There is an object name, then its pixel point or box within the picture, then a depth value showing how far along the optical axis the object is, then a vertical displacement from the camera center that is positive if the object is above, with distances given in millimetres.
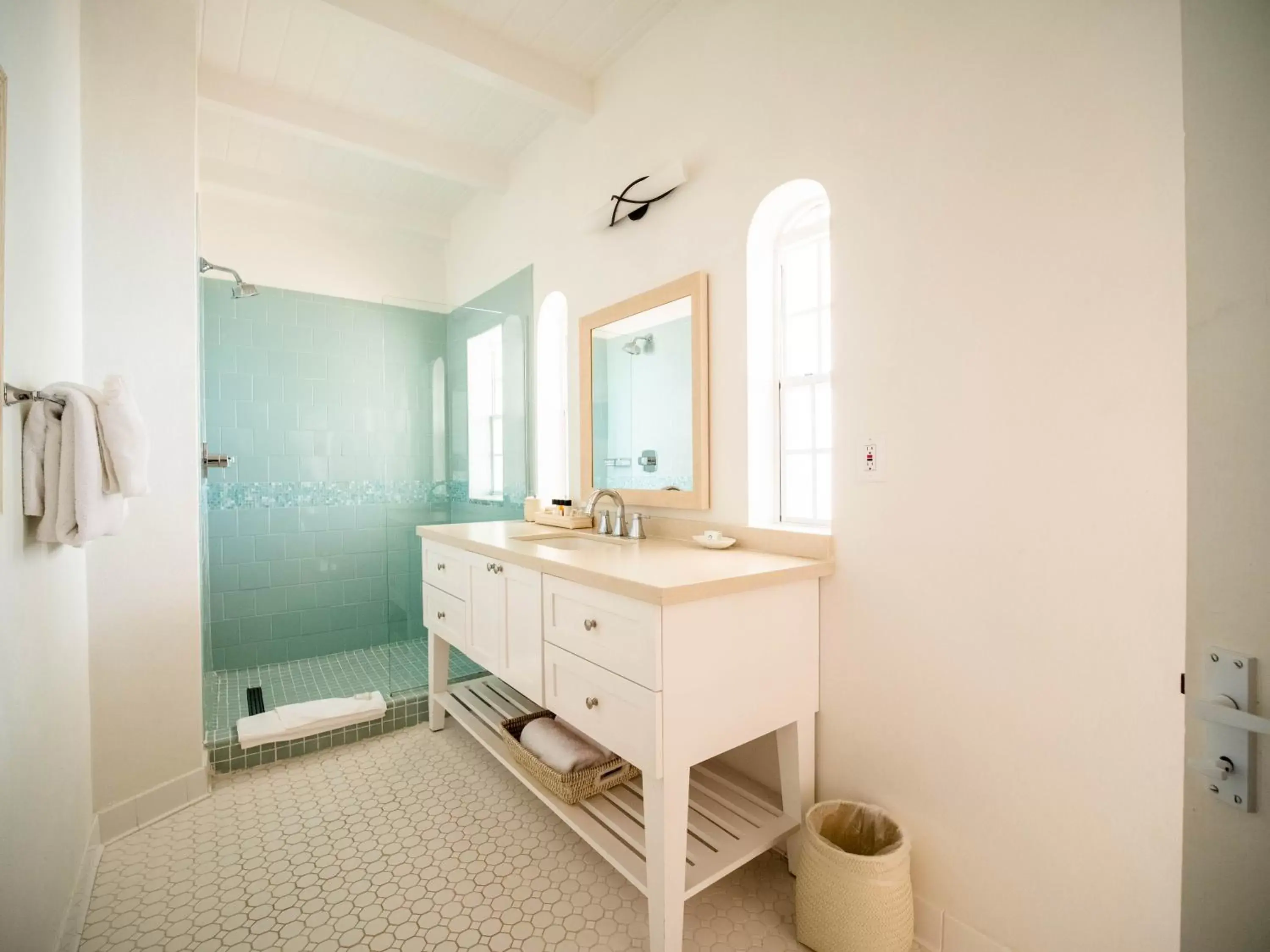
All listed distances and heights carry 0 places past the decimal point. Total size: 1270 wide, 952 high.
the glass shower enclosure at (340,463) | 3143 +79
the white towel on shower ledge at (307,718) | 2311 -1031
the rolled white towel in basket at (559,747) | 1812 -902
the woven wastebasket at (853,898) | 1284 -978
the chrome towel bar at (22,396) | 1115 +176
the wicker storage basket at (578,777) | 1748 -960
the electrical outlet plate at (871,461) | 1499 +31
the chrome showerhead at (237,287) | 2518 +963
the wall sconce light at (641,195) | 2033 +1068
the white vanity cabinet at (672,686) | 1313 -554
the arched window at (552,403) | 2986 +385
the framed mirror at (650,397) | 2020 +313
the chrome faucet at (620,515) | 2295 -160
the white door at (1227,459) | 528 +10
